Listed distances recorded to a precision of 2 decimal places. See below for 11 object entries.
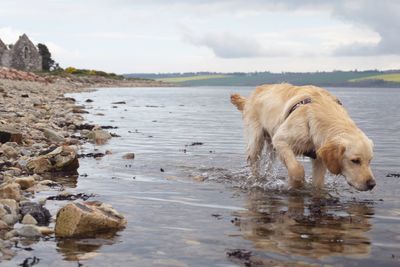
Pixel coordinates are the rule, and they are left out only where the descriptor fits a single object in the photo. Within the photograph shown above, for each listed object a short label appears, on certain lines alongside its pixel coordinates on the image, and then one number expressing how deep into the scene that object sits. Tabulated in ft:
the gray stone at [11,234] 16.33
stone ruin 334.44
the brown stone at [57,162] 28.66
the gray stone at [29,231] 16.62
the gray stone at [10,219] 17.71
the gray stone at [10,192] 20.89
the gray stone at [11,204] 18.58
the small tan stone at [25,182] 23.70
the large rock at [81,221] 16.93
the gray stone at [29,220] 17.97
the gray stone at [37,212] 18.34
